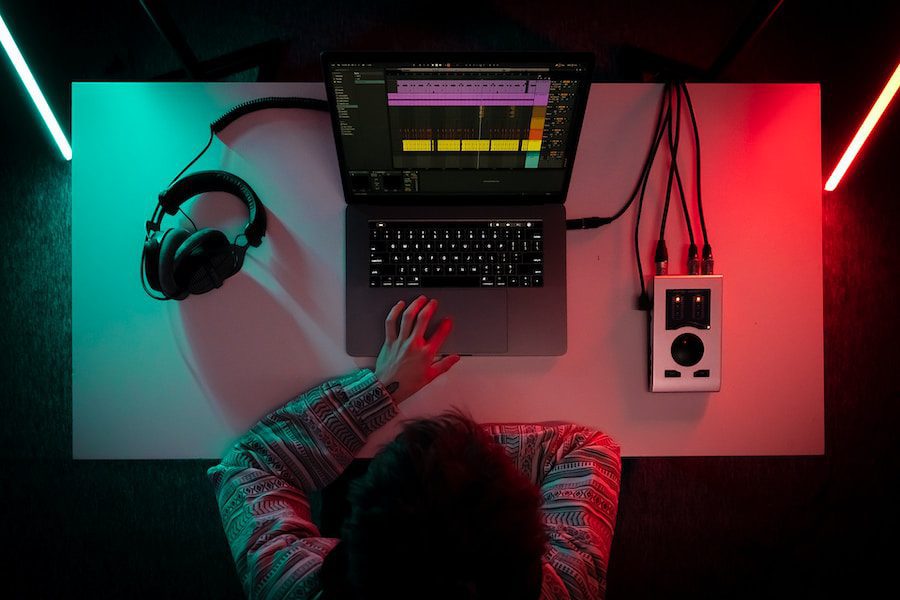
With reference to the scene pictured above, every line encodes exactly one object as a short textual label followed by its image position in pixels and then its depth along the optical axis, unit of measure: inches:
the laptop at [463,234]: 35.2
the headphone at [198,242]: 35.0
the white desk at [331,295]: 37.6
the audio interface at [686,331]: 36.4
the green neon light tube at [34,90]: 36.1
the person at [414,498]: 21.6
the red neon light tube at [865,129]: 35.0
